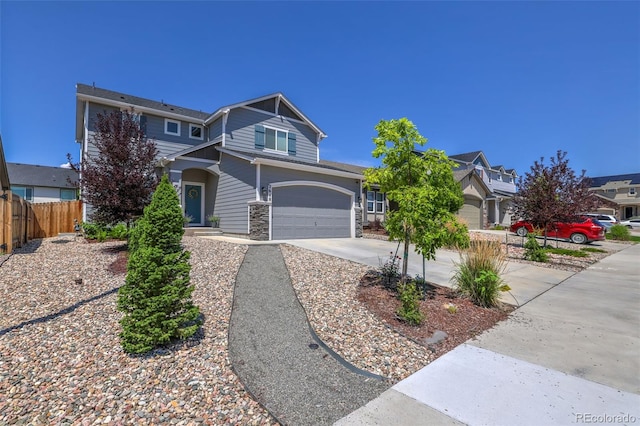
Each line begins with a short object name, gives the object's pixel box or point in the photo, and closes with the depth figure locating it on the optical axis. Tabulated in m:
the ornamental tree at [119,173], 8.52
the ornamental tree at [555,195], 12.25
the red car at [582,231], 15.45
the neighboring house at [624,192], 43.22
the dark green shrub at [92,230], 11.66
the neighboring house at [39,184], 23.73
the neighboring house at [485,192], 24.03
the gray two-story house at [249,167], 12.55
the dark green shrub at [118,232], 11.80
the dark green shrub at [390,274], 6.58
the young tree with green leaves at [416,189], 5.35
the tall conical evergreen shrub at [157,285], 3.53
